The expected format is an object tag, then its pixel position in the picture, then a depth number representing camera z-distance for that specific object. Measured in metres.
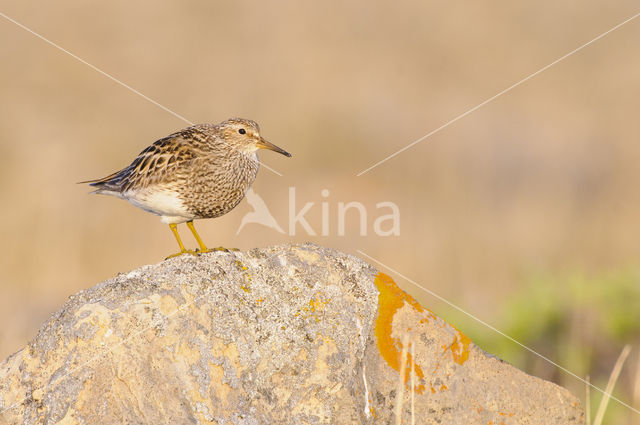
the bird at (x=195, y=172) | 13.94
